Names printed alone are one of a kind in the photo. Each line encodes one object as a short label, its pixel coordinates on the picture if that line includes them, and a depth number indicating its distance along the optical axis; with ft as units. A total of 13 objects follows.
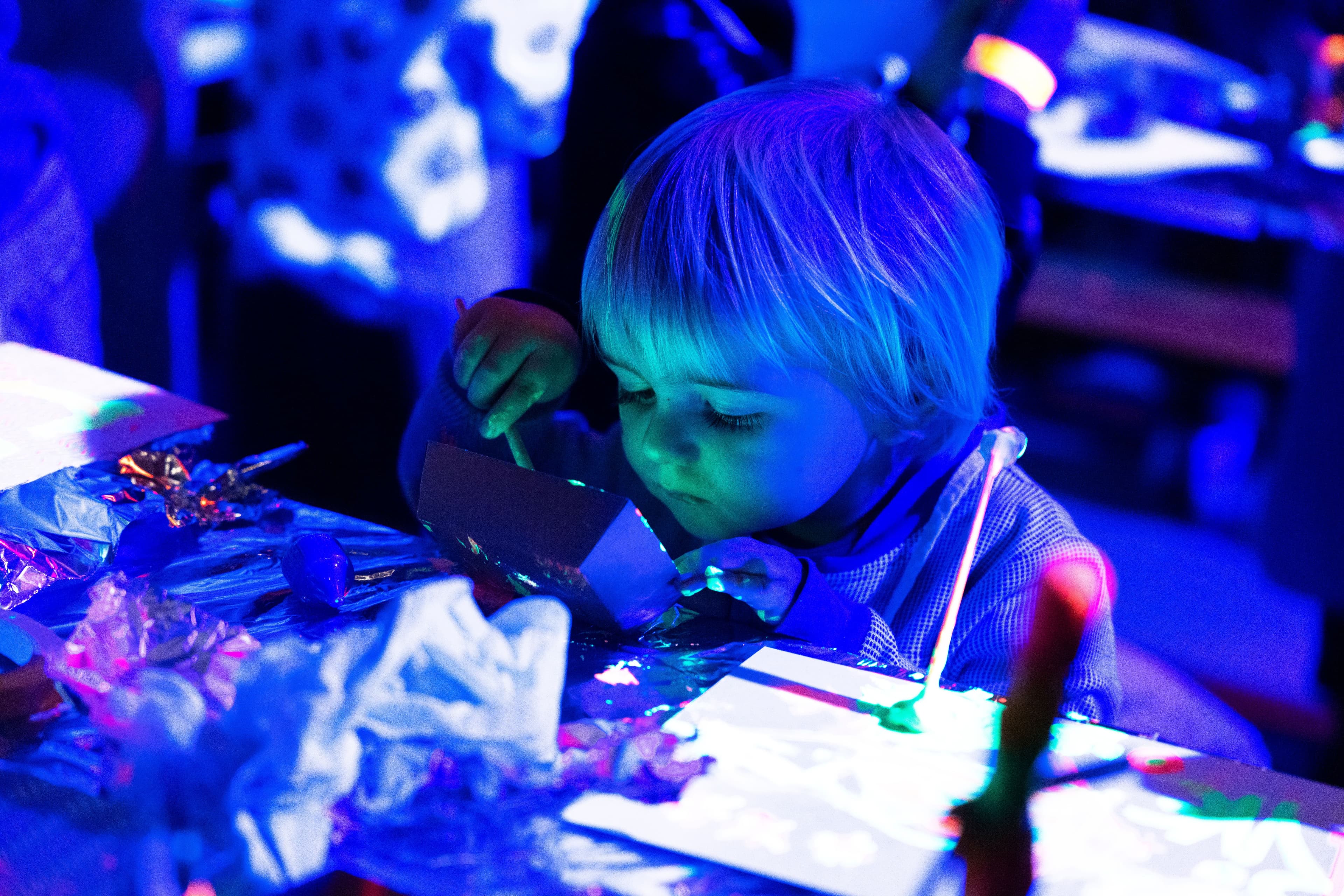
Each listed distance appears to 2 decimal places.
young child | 3.69
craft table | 3.14
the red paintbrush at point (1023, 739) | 3.08
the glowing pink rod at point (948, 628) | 3.39
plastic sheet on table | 3.52
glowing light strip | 4.33
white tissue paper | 3.15
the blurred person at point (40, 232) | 4.67
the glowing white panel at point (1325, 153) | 7.96
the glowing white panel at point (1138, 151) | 8.39
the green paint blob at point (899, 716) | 3.38
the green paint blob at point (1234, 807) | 3.27
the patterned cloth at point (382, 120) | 6.30
